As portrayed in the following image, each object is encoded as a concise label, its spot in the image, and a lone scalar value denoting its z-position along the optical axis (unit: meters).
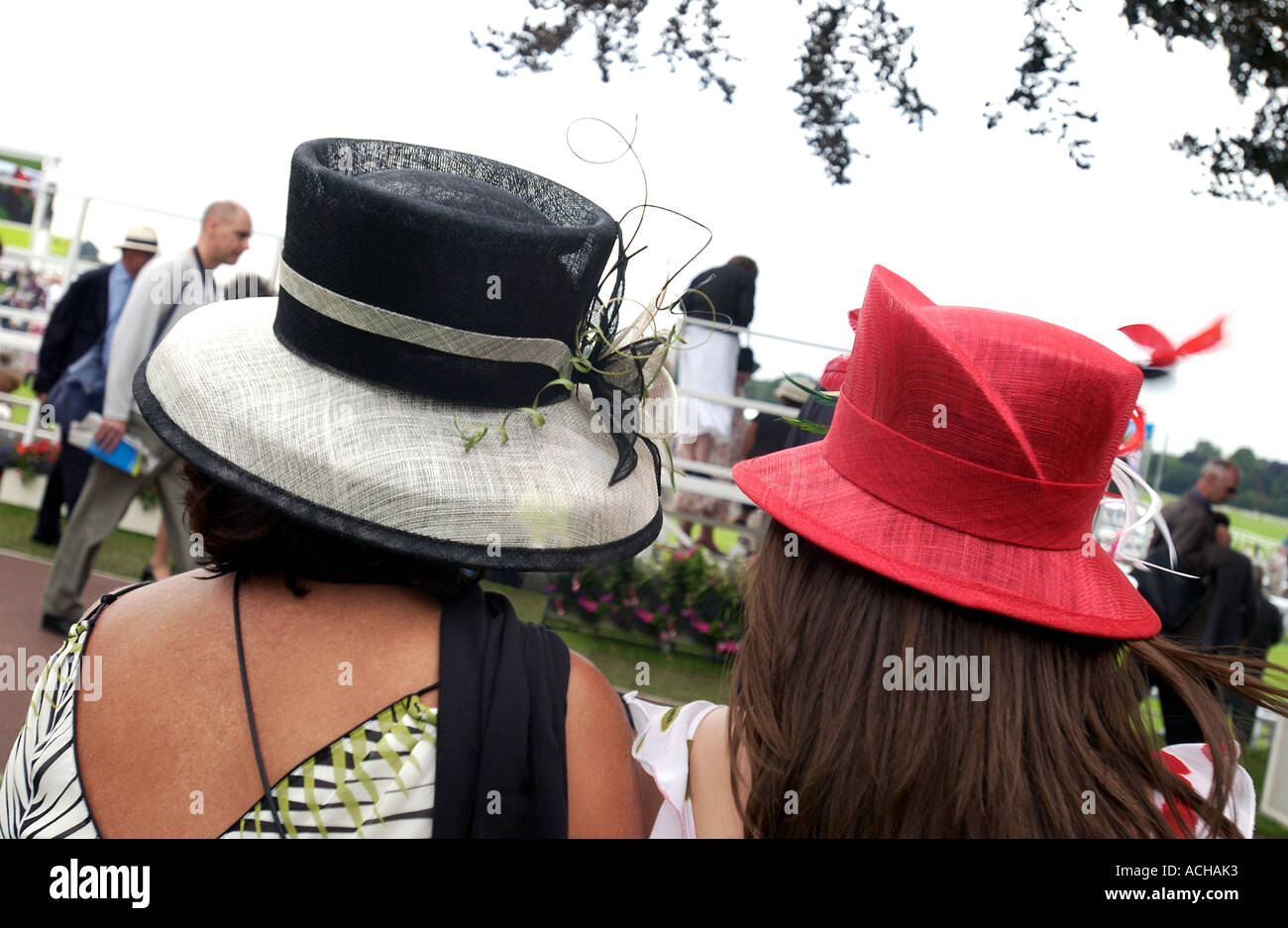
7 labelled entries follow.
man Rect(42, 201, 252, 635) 4.42
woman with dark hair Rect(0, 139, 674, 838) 1.27
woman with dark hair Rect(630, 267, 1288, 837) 1.21
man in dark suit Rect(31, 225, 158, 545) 5.06
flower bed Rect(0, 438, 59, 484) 7.05
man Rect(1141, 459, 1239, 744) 5.28
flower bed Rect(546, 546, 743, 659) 6.04
